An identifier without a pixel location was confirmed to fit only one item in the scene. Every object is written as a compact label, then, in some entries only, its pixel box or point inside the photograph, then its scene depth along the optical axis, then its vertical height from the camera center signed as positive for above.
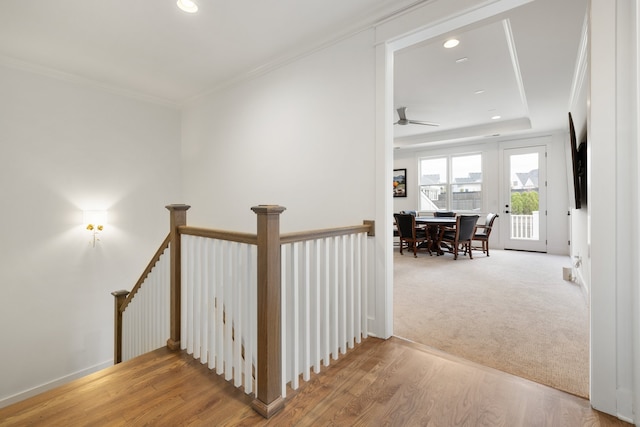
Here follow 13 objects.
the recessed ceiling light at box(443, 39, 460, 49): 3.01 +1.82
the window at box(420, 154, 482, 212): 7.16 +0.82
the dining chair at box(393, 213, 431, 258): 6.09 -0.38
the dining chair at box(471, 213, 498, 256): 5.99 -0.42
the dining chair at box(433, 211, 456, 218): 7.10 +0.01
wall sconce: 3.67 -0.09
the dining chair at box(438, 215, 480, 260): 5.63 -0.37
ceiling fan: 5.09 +1.77
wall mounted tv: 3.10 +0.48
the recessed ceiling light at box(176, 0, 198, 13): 2.26 +1.68
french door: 6.36 +0.32
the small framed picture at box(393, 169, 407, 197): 8.13 +0.90
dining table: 5.91 -0.25
